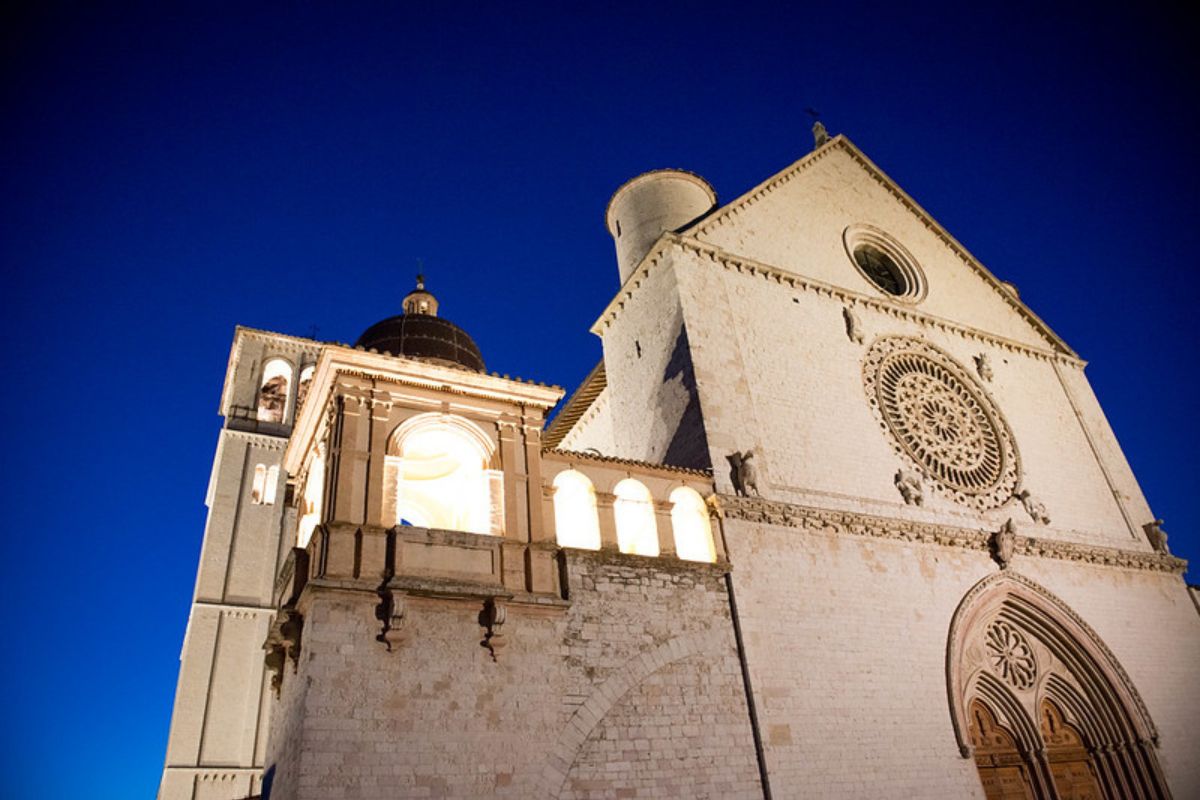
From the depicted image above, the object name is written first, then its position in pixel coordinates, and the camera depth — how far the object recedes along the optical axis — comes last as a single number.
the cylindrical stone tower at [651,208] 19.59
